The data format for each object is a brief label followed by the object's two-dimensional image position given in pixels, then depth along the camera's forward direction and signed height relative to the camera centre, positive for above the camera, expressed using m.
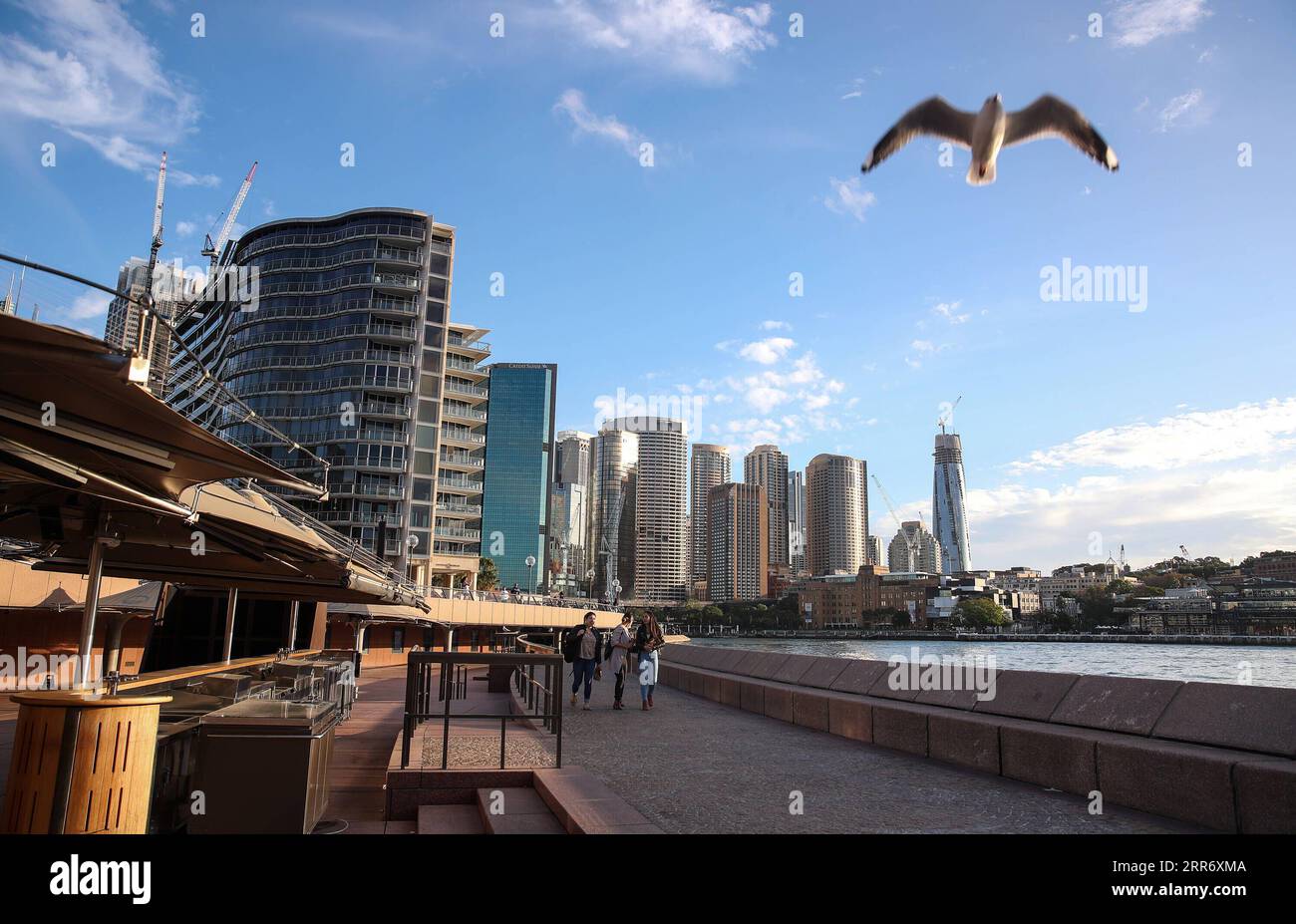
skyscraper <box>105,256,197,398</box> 96.97 +37.98
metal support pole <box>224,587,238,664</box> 14.71 -0.39
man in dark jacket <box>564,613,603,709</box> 15.30 -1.09
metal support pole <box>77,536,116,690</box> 5.51 -0.19
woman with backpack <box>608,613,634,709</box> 14.67 -1.06
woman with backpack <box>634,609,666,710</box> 14.45 -0.94
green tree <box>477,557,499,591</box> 119.05 +2.25
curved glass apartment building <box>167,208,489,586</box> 73.81 +19.63
